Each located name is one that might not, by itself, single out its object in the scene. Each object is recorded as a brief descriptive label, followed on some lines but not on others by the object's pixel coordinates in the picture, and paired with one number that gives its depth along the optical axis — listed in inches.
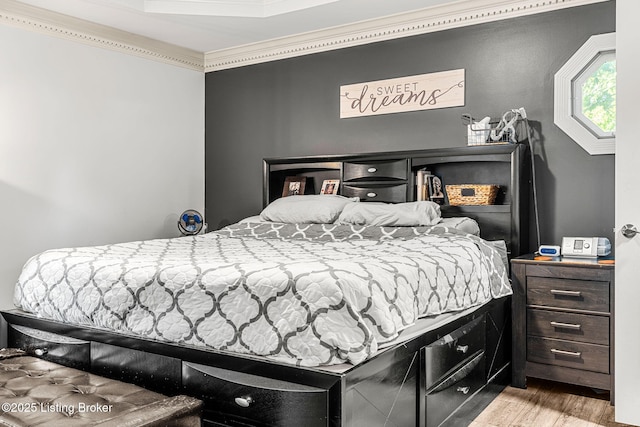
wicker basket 135.5
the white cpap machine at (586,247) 118.3
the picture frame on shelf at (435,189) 148.2
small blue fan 181.6
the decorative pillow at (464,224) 129.0
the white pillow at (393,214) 131.6
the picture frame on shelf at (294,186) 174.2
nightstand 110.5
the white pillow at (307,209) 146.3
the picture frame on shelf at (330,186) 167.0
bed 69.5
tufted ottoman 65.2
